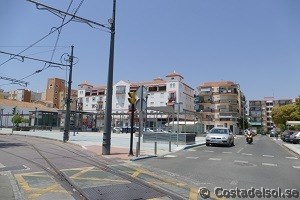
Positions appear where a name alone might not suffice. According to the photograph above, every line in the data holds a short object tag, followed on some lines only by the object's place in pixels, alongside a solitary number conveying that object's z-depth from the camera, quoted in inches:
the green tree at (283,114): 2086.2
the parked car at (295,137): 932.1
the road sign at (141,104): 377.9
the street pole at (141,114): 372.0
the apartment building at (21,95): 3040.3
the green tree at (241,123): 2569.9
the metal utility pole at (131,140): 377.1
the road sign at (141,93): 383.6
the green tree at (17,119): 1179.7
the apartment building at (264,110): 3619.2
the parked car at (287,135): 1028.1
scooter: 824.6
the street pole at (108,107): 384.4
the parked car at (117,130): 1515.2
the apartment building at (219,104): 2406.6
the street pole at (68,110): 594.0
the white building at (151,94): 2196.0
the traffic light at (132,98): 386.3
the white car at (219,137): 620.4
